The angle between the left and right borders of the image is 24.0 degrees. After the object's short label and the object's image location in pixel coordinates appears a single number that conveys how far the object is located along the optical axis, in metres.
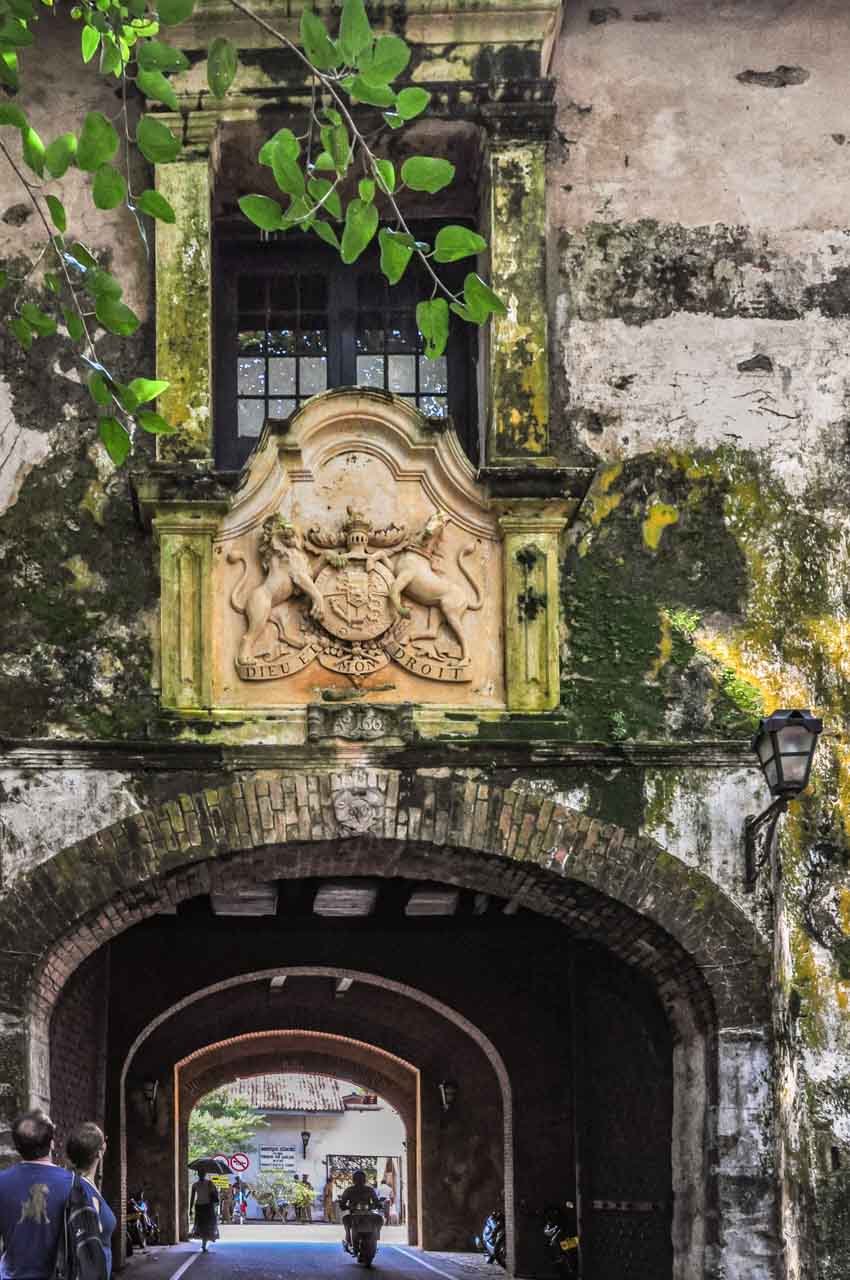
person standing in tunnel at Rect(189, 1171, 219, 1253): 23.11
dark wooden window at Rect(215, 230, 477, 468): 11.38
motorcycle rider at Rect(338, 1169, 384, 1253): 21.72
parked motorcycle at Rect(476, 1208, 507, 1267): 17.91
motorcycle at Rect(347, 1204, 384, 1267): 20.75
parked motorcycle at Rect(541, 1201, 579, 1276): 15.06
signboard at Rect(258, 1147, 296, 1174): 44.34
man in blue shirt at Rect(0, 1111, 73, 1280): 6.56
